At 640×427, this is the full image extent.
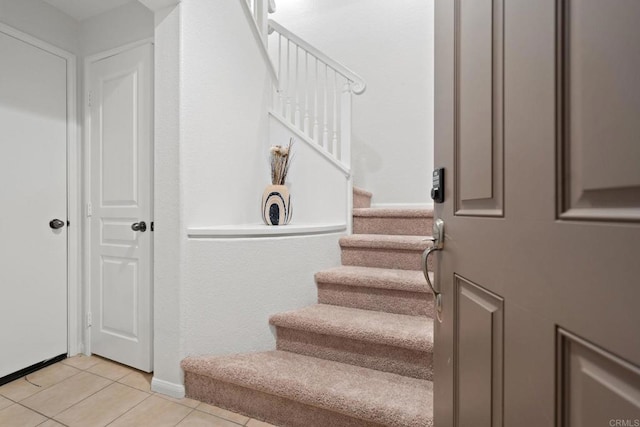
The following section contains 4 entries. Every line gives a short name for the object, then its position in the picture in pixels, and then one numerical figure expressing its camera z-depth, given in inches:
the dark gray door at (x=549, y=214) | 12.2
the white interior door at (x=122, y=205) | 74.6
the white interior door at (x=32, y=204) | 70.9
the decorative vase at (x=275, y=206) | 81.8
